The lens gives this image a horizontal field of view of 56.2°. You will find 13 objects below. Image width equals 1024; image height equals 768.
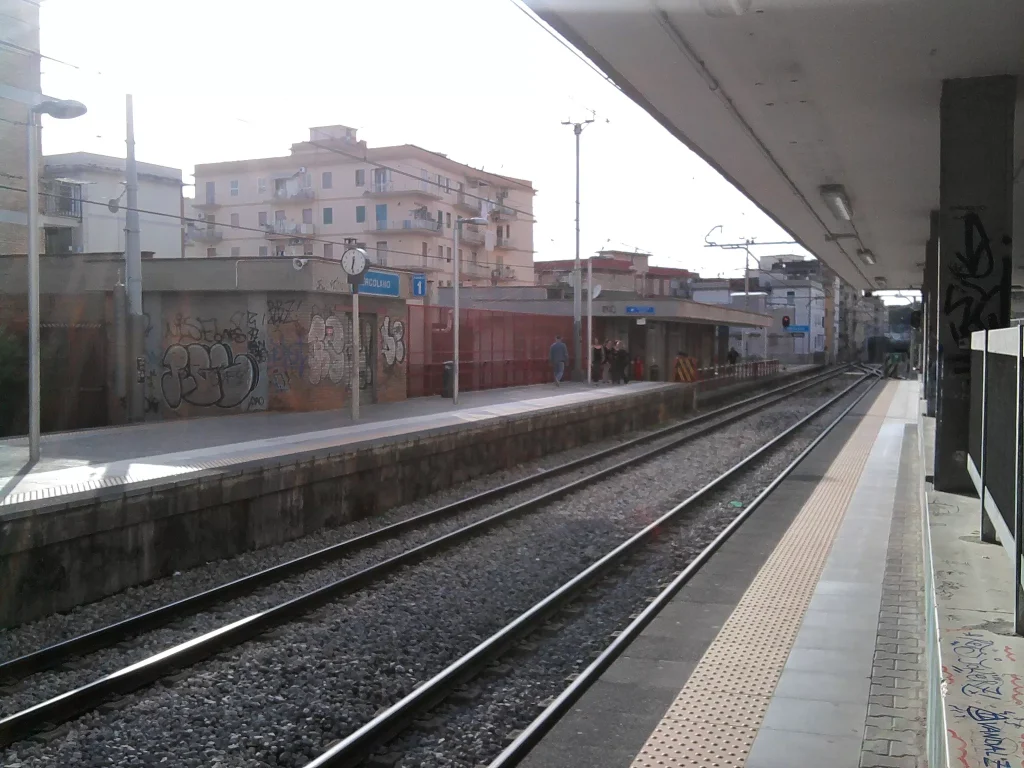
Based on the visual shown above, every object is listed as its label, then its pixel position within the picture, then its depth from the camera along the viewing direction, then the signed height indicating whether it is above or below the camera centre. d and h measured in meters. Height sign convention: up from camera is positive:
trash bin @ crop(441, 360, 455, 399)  23.80 -0.93
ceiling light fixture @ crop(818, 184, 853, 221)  14.14 +2.29
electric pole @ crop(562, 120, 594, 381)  33.50 +0.84
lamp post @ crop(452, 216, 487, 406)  22.17 +0.80
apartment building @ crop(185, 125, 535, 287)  55.22 +8.20
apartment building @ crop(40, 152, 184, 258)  43.62 +6.81
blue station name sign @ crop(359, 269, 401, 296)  21.05 +1.36
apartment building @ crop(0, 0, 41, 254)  27.92 +6.95
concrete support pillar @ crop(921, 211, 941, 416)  18.05 +0.79
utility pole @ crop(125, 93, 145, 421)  17.08 +1.26
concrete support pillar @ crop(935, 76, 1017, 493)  8.15 +1.03
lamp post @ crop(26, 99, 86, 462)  11.10 +1.24
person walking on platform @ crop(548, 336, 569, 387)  31.39 -0.37
